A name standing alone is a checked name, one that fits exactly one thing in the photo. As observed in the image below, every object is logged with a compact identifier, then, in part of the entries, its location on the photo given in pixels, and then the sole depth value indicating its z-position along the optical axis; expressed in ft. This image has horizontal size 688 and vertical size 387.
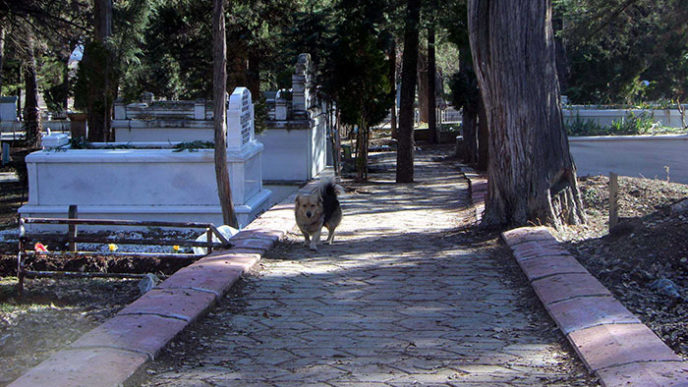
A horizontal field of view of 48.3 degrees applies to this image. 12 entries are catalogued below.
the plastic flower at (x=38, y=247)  33.17
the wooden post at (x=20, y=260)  27.33
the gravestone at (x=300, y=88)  69.62
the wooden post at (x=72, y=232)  30.27
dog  31.29
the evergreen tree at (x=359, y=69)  65.00
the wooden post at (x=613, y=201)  29.92
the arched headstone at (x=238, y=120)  49.47
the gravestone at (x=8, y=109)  151.02
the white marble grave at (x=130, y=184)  50.49
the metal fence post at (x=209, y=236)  28.99
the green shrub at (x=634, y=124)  65.53
